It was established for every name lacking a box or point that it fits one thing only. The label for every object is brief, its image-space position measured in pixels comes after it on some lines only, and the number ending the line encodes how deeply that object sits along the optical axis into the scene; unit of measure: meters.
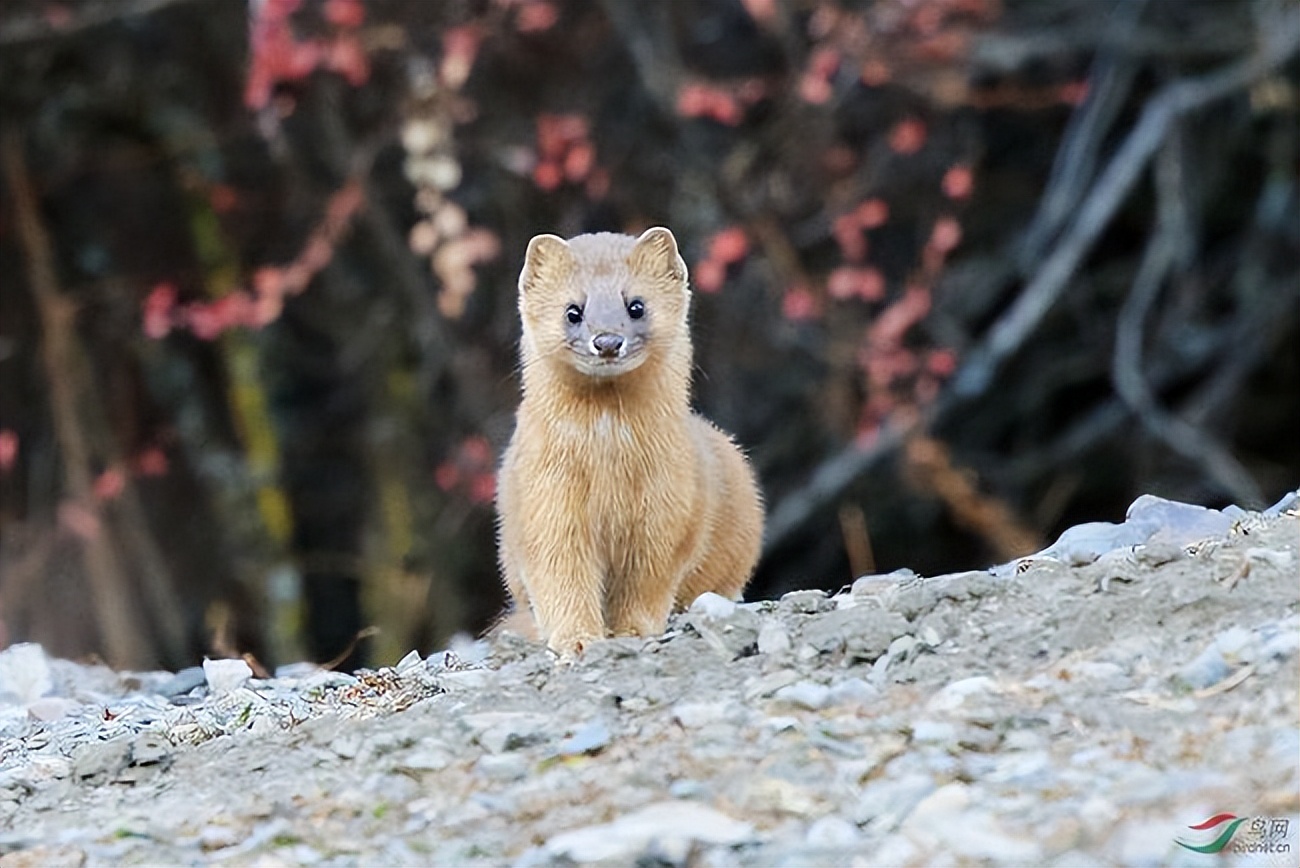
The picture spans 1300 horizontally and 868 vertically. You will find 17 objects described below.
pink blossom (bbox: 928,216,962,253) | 21.16
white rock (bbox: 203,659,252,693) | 12.75
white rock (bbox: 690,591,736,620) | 10.21
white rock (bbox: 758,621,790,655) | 9.68
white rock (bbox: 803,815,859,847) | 7.72
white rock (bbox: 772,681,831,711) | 8.87
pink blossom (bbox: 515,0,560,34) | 20.27
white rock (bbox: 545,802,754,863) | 7.72
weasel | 11.82
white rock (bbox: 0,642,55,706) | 13.09
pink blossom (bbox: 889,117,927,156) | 21.22
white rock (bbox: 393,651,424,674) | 11.92
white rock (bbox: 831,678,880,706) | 8.90
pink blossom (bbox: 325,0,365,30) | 19.59
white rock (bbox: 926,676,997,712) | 8.66
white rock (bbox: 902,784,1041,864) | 7.46
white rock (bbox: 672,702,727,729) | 8.85
